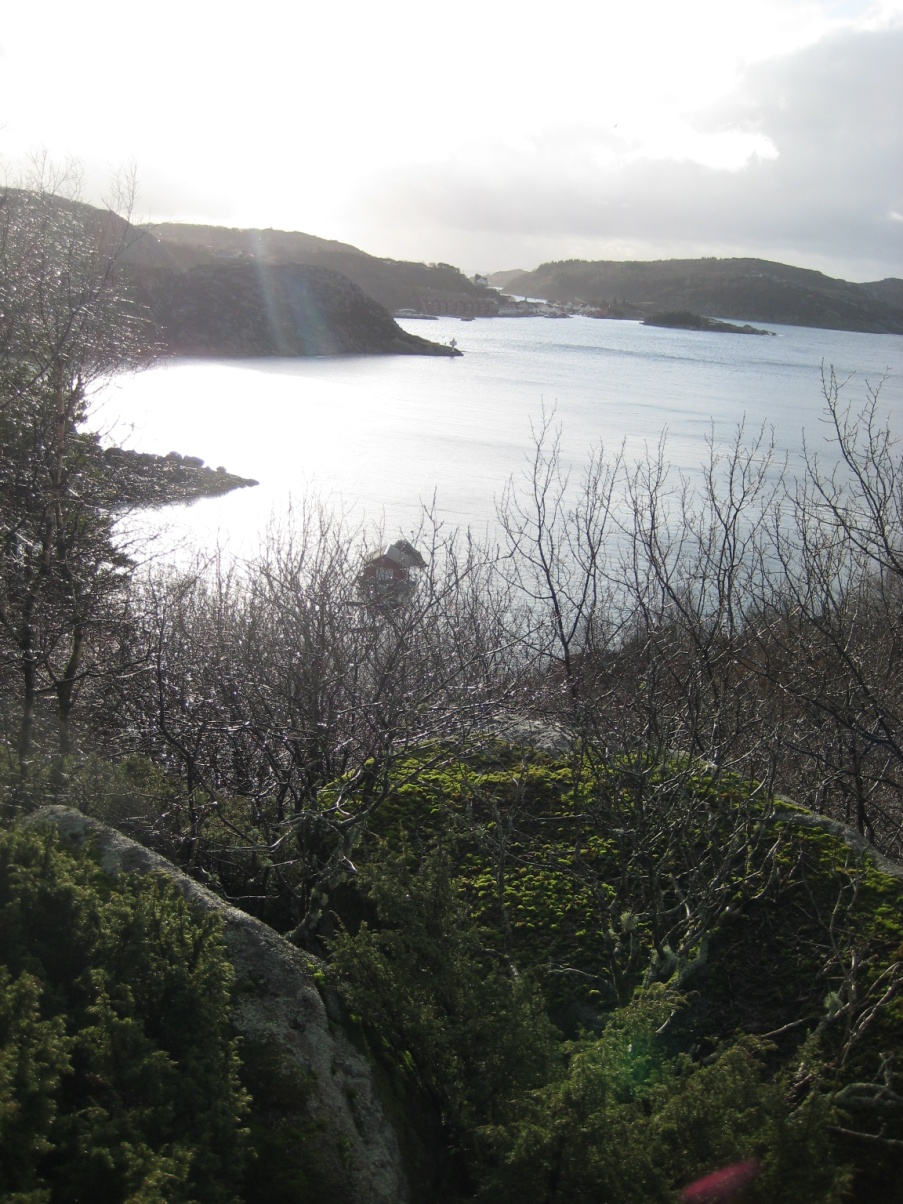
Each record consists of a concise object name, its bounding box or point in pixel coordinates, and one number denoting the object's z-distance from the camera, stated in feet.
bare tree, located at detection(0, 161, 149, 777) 30.04
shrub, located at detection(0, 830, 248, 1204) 8.06
